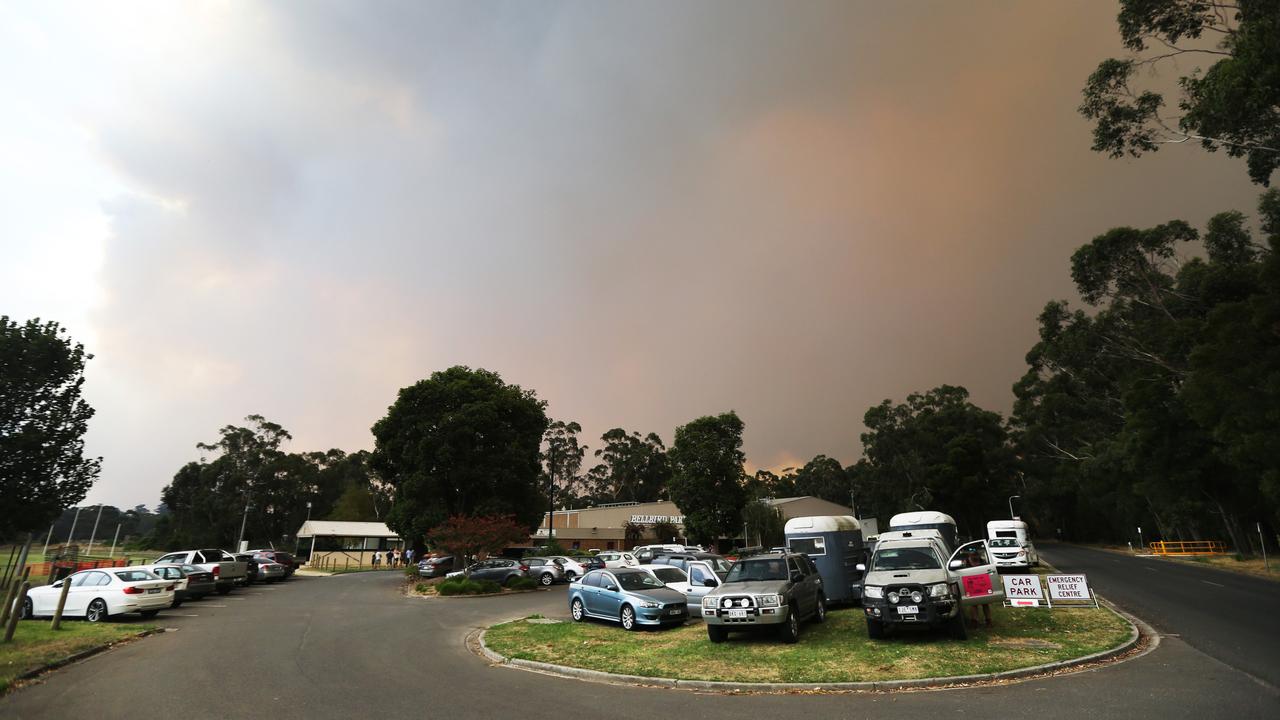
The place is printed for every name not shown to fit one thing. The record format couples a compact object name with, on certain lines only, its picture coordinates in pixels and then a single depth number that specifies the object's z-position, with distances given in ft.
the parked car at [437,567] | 117.60
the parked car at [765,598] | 39.42
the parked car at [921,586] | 37.96
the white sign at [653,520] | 217.77
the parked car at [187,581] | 68.54
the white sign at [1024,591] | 45.39
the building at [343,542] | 189.26
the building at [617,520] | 219.82
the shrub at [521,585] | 92.32
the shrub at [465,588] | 84.58
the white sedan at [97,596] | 55.52
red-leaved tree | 100.07
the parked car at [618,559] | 103.48
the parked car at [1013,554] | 86.48
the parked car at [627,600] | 48.78
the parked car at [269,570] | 107.04
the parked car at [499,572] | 93.30
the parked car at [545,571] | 99.30
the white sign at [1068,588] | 45.85
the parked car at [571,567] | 102.60
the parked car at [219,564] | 83.98
